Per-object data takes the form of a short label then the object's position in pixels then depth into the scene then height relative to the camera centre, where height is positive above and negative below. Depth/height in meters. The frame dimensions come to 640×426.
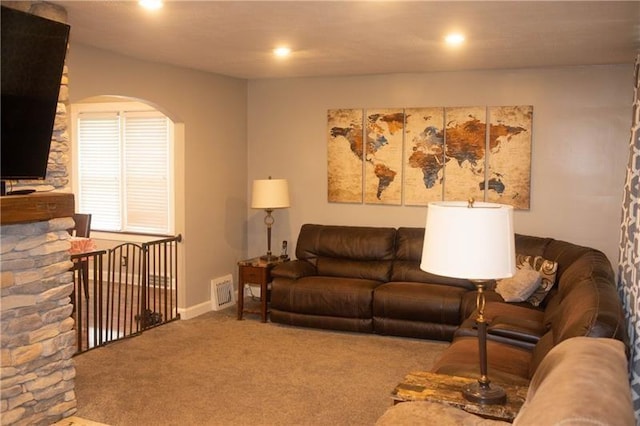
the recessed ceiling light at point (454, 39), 4.39 +1.04
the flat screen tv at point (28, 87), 3.07 +0.47
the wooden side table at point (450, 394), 2.52 -0.92
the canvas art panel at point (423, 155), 6.23 +0.26
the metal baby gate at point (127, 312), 5.09 -1.29
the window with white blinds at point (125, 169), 7.73 +0.12
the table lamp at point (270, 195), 6.24 -0.15
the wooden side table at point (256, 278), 6.05 -0.97
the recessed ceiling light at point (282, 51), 4.96 +1.06
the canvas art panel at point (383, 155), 6.39 +0.26
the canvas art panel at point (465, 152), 6.07 +0.29
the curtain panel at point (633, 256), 2.74 -0.38
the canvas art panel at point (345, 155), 6.55 +0.27
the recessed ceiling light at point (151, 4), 3.53 +1.01
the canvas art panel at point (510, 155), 5.92 +0.26
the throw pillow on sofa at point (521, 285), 4.85 -0.82
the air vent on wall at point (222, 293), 6.52 -1.22
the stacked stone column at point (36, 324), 3.30 -0.82
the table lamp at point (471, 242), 2.41 -0.24
